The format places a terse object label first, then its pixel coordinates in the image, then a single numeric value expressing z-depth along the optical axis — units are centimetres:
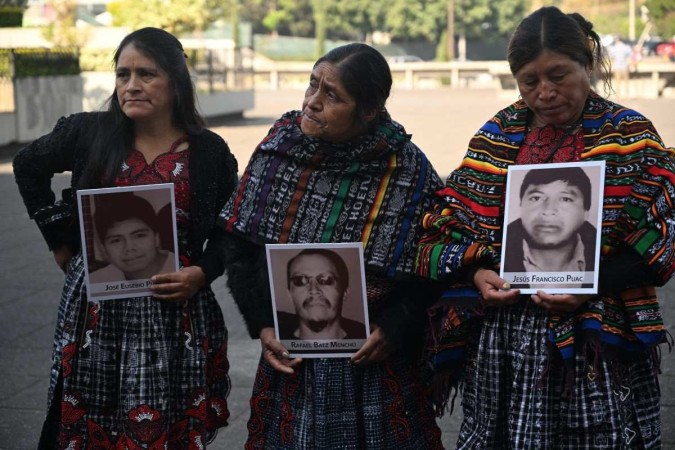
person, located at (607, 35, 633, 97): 3005
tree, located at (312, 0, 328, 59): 6531
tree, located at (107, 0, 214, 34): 2553
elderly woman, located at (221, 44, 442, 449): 346
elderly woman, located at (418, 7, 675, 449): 320
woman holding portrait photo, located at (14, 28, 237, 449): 381
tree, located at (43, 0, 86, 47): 2553
